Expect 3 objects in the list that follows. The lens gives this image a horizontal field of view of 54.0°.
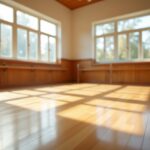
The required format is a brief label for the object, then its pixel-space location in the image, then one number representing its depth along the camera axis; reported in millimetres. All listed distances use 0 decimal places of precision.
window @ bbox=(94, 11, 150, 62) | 5418
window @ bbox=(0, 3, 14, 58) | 4414
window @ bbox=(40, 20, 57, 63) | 5785
